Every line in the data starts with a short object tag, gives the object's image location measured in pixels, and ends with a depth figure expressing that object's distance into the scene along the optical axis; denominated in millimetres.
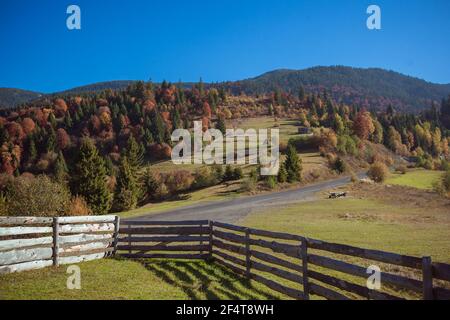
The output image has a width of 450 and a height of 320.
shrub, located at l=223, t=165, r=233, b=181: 67875
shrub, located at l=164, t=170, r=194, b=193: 66375
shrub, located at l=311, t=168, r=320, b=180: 70712
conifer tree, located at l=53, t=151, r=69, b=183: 89238
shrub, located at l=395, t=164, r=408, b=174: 84688
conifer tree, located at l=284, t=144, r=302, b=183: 65125
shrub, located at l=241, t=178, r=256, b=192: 57766
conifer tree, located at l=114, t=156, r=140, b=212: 55531
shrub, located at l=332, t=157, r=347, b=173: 79825
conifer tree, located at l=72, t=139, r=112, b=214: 52062
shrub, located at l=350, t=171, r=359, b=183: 61069
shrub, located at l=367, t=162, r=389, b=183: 64875
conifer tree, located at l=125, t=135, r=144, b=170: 64981
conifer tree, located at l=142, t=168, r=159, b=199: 64375
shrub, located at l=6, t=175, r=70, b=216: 28406
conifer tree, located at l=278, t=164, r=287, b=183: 63062
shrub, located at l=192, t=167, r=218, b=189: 65688
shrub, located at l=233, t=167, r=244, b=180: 67150
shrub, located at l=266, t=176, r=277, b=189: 59272
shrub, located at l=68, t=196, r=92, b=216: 34250
